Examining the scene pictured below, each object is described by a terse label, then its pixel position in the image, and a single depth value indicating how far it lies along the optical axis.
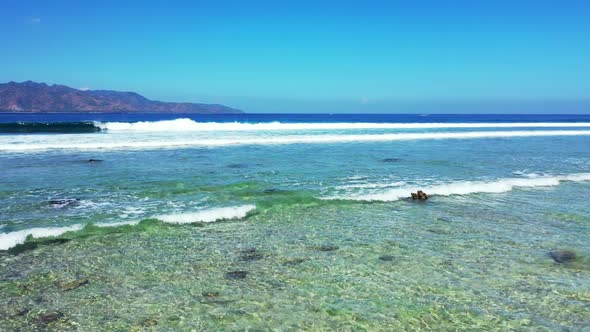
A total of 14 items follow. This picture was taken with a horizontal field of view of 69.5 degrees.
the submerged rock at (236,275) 5.79
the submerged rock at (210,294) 5.22
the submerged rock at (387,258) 6.42
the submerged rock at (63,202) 9.86
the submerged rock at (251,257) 6.45
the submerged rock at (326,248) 6.93
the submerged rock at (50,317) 4.54
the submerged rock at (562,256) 6.41
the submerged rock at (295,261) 6.30
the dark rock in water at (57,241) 7.16
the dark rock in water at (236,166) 16.67
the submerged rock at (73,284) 5.40
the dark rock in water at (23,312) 4.68
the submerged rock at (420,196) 10.68
